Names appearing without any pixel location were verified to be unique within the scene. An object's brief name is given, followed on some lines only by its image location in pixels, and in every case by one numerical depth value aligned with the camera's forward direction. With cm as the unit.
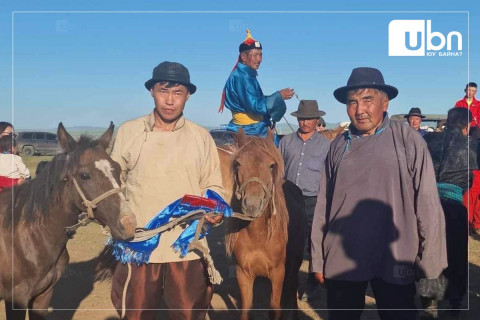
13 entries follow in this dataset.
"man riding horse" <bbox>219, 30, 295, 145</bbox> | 520
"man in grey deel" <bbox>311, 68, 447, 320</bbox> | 256
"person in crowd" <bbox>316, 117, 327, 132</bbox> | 1000
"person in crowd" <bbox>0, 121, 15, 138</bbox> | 657
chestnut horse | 400
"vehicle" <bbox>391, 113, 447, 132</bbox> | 1397
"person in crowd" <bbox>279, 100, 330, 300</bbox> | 554
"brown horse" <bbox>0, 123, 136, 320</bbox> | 314
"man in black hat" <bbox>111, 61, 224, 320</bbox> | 286
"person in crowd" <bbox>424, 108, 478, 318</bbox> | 467
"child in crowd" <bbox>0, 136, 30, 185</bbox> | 608
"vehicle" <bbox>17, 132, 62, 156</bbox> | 3112
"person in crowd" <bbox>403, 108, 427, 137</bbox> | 891
